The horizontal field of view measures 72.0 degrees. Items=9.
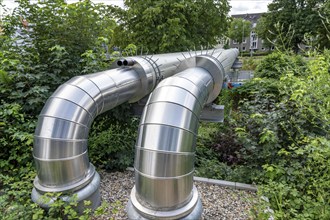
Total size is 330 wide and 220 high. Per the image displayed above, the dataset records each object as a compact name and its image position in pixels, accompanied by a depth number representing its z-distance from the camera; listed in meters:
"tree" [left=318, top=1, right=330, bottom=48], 17.08
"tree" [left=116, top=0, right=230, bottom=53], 10.01
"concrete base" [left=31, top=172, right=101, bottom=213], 2.29
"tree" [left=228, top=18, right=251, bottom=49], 45.62
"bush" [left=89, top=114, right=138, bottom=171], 3.67
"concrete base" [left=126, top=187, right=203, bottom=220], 1.87
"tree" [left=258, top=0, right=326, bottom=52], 22.16
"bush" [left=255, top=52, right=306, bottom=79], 7.88
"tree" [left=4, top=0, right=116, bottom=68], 3.62
